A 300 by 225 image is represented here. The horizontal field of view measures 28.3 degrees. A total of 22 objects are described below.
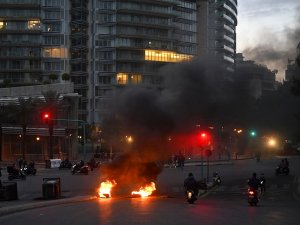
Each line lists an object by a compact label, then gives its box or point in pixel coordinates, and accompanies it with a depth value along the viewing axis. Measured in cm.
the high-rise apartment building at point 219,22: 12875
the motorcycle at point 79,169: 5166
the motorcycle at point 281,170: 5234
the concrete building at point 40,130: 7456
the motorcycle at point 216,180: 4131
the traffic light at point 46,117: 4719
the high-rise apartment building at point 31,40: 11081
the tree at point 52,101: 7875
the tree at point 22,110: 7725
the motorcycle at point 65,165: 6275
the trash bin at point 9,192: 2852
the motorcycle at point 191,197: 2767
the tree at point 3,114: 7746
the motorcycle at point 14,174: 4368
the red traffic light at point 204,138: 3730
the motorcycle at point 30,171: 5069
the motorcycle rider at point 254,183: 2802
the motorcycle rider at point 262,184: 3475
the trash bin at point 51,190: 2942
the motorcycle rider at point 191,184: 2811
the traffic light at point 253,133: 5488
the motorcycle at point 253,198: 2729
